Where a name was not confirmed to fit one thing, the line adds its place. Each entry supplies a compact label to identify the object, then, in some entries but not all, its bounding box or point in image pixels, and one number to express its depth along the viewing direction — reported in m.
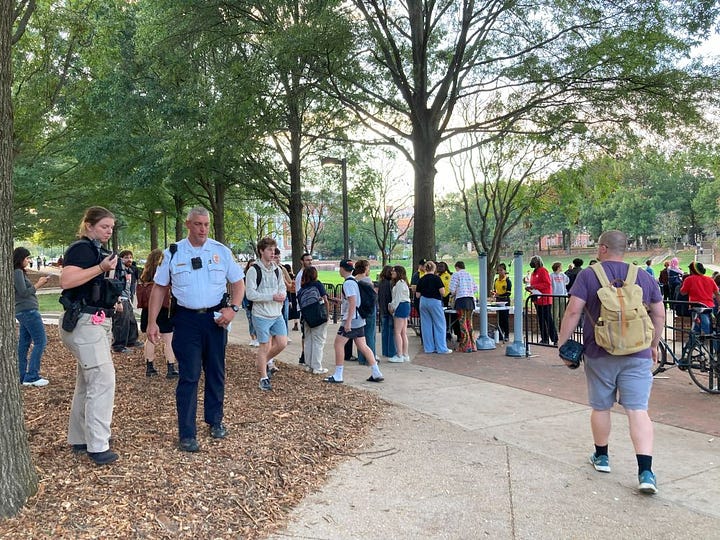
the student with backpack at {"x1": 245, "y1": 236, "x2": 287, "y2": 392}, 6.91
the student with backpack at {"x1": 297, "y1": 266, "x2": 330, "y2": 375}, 7.77
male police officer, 4.48
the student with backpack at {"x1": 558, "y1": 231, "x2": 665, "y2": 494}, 3.96
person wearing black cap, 7.44
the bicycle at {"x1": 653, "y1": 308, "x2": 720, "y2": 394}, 6.72
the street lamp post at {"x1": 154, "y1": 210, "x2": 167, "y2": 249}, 26.73
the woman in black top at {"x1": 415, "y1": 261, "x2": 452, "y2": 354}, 9.80
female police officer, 3.96
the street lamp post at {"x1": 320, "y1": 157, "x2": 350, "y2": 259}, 16.08
